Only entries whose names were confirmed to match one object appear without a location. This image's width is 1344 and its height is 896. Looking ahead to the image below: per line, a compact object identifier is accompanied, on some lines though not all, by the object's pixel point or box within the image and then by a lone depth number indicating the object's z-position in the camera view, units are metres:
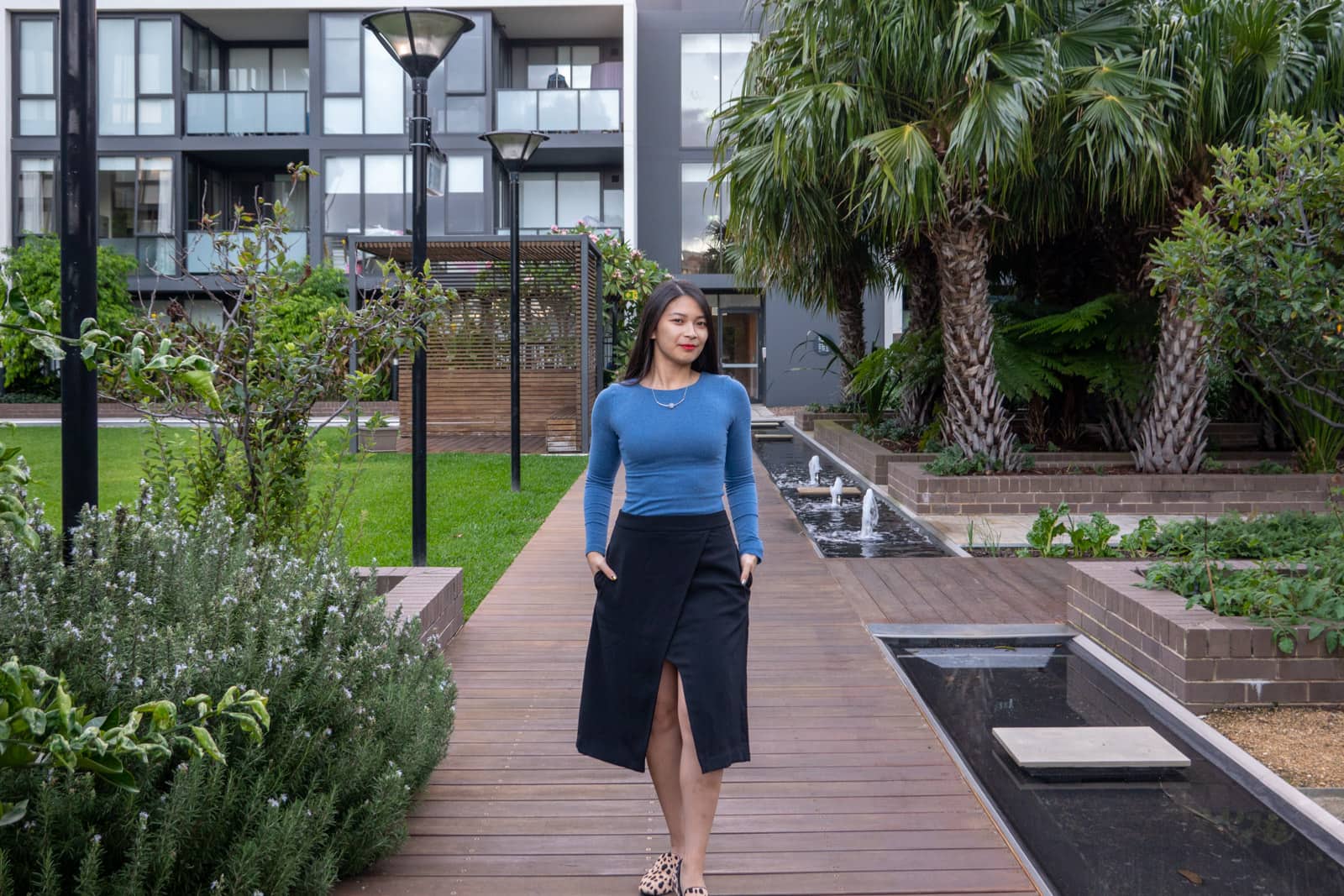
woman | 3.19
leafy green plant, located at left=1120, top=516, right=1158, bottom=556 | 8.41
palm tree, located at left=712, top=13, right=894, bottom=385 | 11.80
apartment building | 29.61
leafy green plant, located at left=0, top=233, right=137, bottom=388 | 26.00
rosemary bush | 2.58
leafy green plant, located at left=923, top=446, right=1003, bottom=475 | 12.33
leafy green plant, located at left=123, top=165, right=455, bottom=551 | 5.66
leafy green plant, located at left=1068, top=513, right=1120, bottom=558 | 8.79
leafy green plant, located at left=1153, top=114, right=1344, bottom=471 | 5.94
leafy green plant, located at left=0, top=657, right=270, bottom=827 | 1.62
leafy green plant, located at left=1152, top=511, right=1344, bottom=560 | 7.00
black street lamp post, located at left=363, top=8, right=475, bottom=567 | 7.74
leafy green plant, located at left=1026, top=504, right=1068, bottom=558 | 9.00
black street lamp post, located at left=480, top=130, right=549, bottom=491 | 13.59
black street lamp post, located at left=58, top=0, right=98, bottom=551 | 3.52
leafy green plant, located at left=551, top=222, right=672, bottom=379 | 23.05
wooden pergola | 20.64
